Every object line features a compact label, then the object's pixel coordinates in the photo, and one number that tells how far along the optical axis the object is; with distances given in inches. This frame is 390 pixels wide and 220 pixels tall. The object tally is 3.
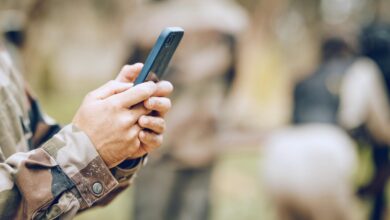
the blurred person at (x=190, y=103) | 158.4
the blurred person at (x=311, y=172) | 163.9
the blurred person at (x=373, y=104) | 192.9
